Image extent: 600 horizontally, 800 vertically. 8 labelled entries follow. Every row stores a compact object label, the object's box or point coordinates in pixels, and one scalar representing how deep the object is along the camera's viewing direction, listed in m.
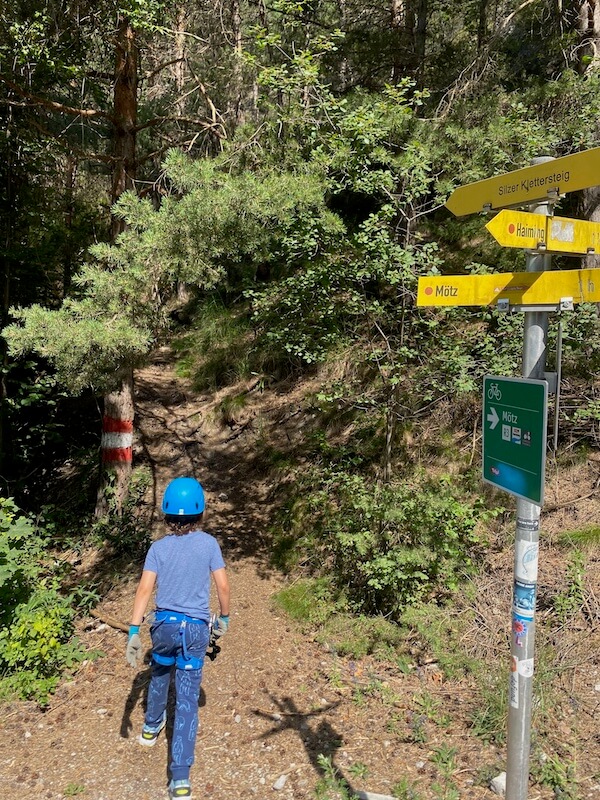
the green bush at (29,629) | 4.80
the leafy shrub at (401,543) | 5.16
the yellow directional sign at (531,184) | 2.08
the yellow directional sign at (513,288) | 2.16
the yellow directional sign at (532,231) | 2.20
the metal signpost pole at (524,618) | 2.23
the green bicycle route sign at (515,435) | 2.10
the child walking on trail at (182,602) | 3.46
